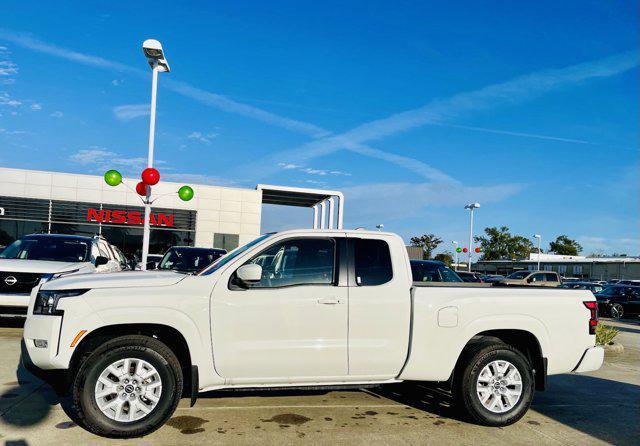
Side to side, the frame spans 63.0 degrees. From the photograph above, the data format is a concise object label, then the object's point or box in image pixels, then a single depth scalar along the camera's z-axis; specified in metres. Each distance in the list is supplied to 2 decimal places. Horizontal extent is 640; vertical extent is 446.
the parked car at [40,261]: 8.66
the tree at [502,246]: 90.69
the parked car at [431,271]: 12.51
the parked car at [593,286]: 24.09
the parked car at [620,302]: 20.23
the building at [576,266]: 67.31
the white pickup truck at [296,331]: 4.51
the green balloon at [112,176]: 15.61
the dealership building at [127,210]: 26.67
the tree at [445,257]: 64.44
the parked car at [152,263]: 12.13
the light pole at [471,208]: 40.42
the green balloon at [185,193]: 17.39
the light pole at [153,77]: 12.67
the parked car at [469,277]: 24.98
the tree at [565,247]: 109.38
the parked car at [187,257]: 11.58
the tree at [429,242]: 65.81
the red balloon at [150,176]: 13.11
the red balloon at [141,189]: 14.51
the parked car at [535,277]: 21.53
